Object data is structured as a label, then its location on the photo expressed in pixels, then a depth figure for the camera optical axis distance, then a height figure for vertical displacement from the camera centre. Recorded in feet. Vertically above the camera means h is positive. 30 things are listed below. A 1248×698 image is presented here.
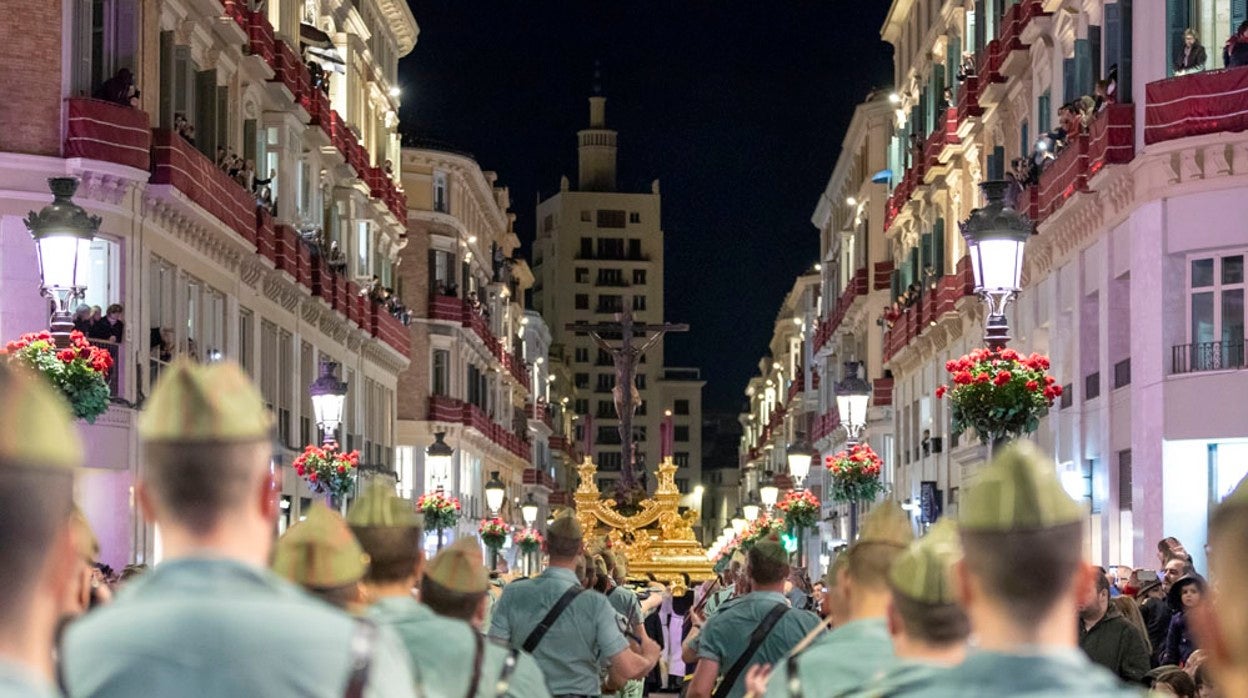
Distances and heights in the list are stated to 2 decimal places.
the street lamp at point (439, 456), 133.59 +0.13
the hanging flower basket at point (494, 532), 193.77 -6.33
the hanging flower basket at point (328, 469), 109.19 -0.52
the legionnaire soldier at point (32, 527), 11.78 -0.36
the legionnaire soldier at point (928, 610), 18.13 -1.23
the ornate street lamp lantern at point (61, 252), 57.62 +5.27
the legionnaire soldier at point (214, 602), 13.29 -0.86
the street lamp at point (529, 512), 245.16 -5.99
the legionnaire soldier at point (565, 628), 40.29 -3.03
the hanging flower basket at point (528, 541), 216.13 -8.00
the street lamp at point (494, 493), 177.99 -2.74
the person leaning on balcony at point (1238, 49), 91.86 +16.58
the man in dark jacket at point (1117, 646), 45.03 -3.76
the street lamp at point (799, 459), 130.93 -0.07
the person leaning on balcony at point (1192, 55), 94.68 +16.85
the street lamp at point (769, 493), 178.19 -2.84
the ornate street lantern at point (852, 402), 101.30 +2.49
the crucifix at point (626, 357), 136.54 +6.19
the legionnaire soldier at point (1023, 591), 13.78 -0.83
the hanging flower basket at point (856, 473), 119.55 -0.83
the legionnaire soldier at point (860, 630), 22.15 -1.77
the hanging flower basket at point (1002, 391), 60.34 +1.79
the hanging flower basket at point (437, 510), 164.86 -3.78
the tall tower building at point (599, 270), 545.03 +45.59
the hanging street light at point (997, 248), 56.70 +5.25
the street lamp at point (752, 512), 234.58 -5.86
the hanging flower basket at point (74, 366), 59.11 +2.41
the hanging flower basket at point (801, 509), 156.46 -3.56
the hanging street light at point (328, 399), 97.09 +2.54
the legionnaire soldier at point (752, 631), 35.81 -2.76
